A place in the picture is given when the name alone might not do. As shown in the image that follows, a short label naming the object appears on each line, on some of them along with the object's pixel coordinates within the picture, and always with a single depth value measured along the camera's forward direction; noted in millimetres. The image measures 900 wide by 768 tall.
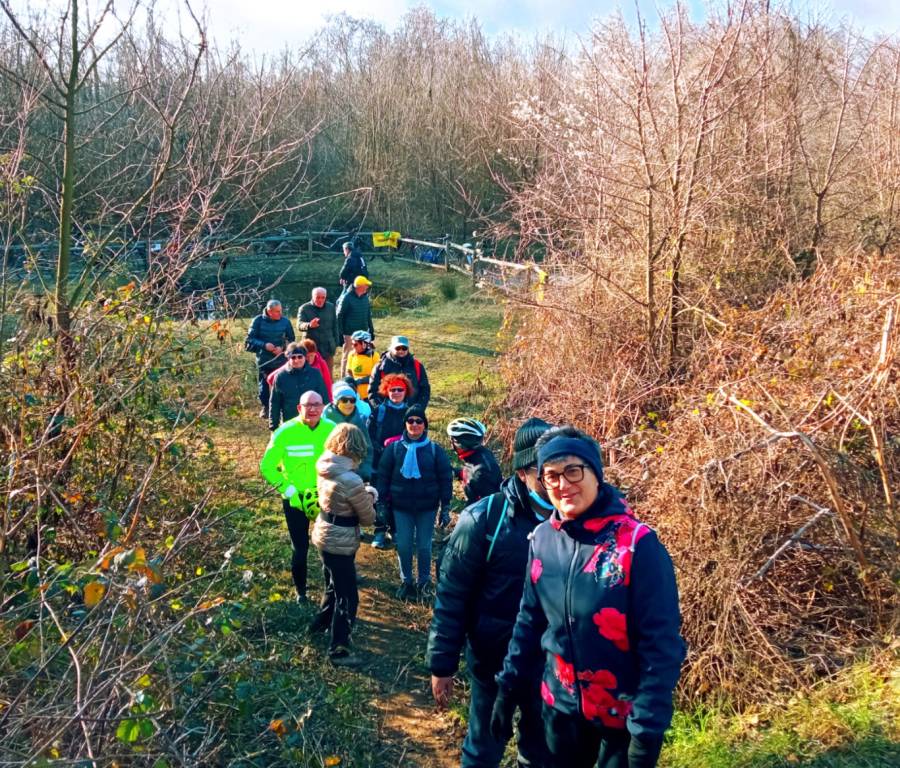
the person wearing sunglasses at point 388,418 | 6891
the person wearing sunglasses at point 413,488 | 5773
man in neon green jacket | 5309
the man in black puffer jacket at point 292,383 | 7320
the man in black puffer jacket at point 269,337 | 8812
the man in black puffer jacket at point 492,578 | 3287
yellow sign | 24377
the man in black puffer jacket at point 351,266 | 14336
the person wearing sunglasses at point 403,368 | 7570
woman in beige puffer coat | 4887
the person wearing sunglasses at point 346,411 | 6297
